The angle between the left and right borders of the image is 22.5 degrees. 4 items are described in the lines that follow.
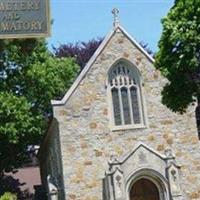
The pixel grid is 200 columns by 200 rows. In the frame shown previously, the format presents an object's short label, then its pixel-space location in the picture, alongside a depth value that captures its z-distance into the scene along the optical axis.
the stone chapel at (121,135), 23.25
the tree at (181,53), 11.46
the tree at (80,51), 38.06
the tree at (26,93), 28.31
